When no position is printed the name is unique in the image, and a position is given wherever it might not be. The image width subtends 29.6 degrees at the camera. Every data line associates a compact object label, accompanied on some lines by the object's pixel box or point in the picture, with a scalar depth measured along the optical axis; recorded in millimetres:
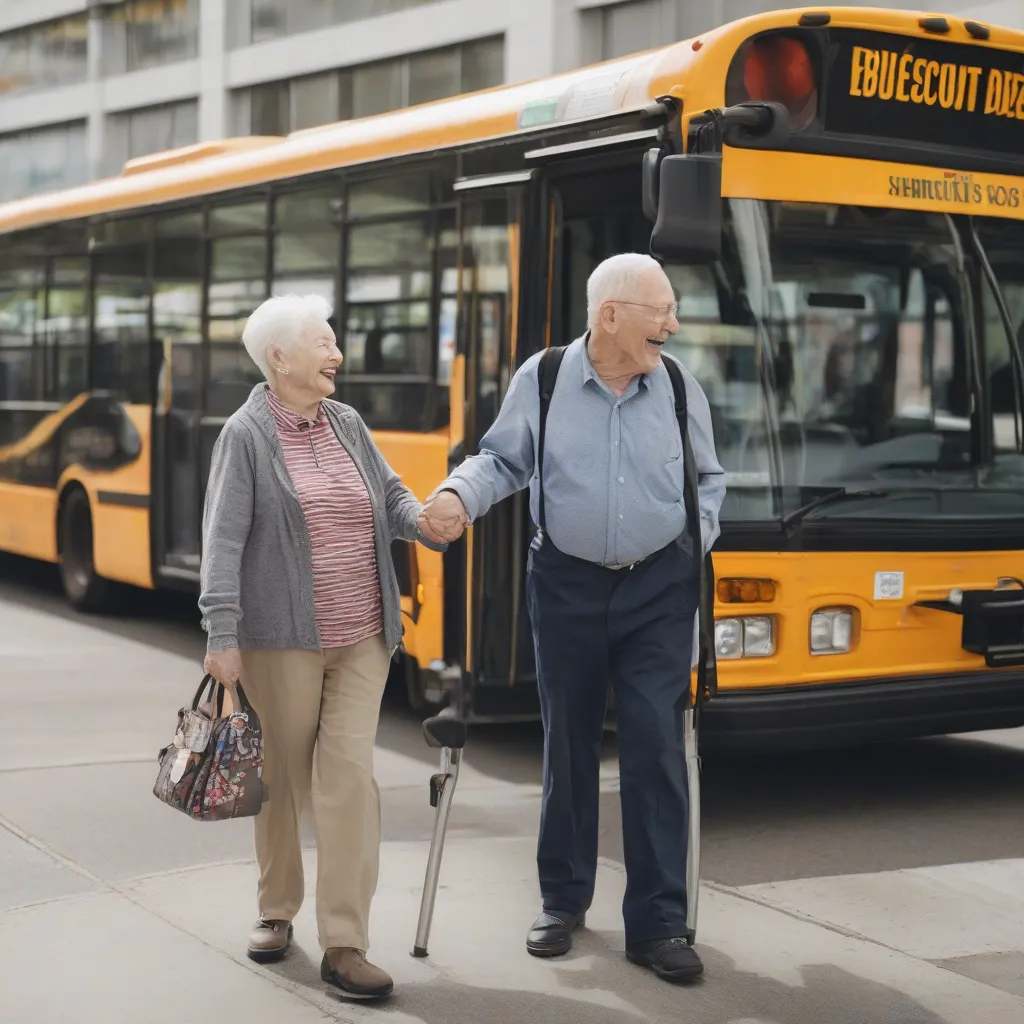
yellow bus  6598
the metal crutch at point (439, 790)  5055
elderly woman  4699
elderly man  4926
